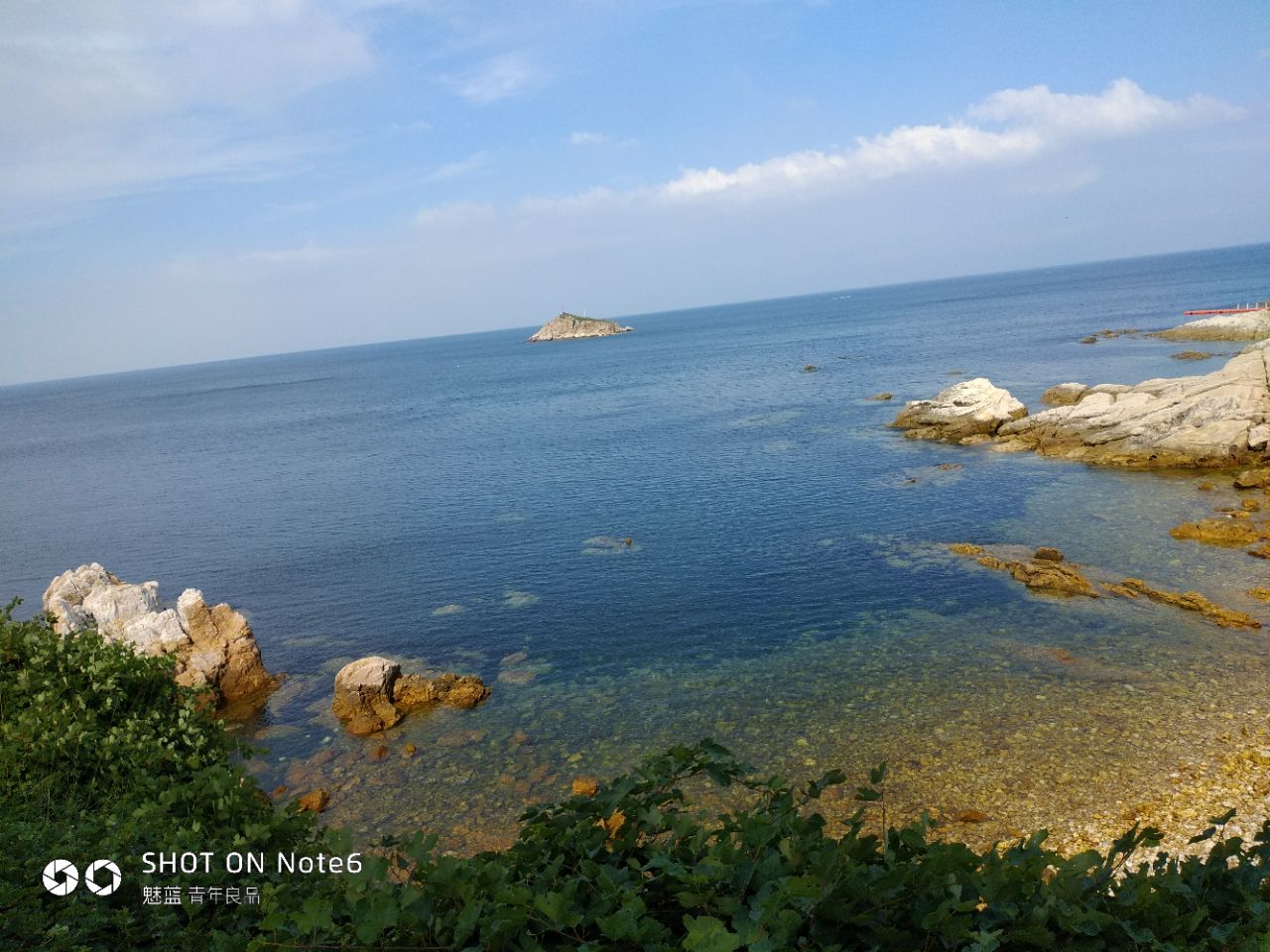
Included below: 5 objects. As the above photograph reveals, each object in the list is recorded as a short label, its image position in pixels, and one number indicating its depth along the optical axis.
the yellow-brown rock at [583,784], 21.01
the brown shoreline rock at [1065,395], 64.19
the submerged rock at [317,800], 21.41
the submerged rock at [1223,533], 34.00
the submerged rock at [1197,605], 26.65
